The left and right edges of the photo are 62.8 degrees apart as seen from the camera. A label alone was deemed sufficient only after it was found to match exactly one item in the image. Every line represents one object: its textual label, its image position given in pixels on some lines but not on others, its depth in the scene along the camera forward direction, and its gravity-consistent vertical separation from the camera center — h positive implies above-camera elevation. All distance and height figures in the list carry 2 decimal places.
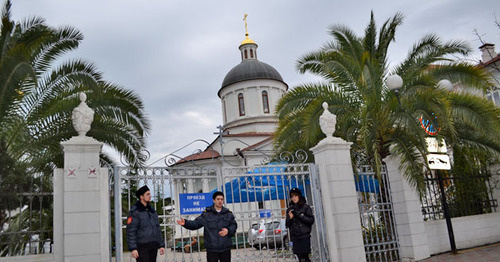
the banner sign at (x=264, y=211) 8.06 +0.09
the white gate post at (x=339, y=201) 8.28 +0.16
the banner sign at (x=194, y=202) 7.54 +0.37
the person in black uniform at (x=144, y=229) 5.36 -0.02
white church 32.50 +9.49
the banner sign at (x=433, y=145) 9.55 +1.27
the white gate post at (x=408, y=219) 9.22 -0.36
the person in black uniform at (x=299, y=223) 6.62 -0.16
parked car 13.58 -0.63
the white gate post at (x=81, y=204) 6.45 +0.45
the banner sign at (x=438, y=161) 9.48 +0.89
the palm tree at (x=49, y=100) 8.23 +2.84
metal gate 7.08 +0.71
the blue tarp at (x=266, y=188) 9.89 +0.69
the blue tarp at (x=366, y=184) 9.38 +0.54
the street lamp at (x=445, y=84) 9.96 +2.76
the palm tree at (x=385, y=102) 9.24 +2.46
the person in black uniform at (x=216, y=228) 5.70 -0.10
